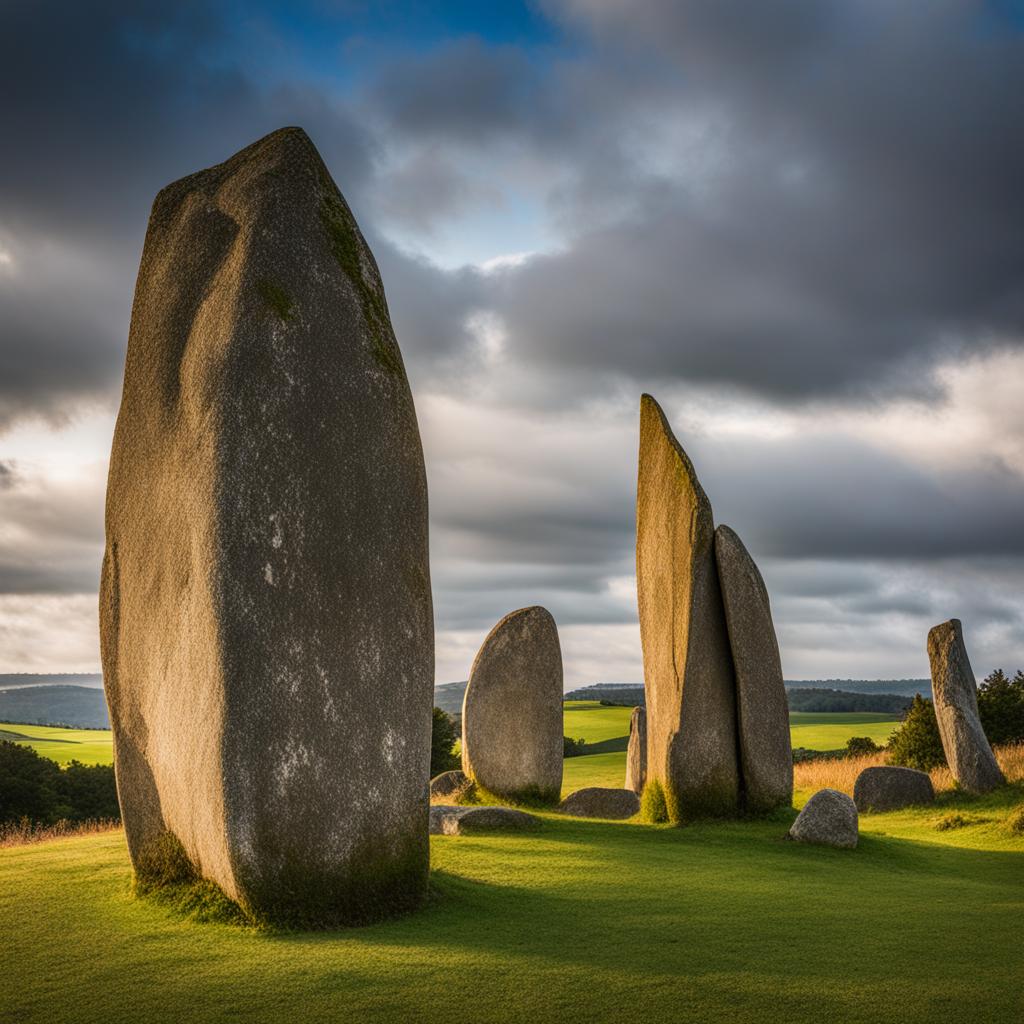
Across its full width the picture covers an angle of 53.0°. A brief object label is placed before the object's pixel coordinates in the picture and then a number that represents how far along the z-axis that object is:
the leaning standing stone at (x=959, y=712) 20.91
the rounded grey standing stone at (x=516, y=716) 21.17
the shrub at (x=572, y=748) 45.00
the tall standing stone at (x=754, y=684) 16.27
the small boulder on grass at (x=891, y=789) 20.56
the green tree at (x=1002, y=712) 26.91
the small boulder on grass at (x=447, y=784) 21.83
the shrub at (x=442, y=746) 32.56
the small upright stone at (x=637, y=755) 24.23
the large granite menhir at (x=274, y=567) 8.19
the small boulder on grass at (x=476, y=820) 13.90
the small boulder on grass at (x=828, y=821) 13.56
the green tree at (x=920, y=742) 25.64
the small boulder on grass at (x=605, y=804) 19.20
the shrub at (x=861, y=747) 31.36
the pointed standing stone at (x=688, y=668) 16.02
